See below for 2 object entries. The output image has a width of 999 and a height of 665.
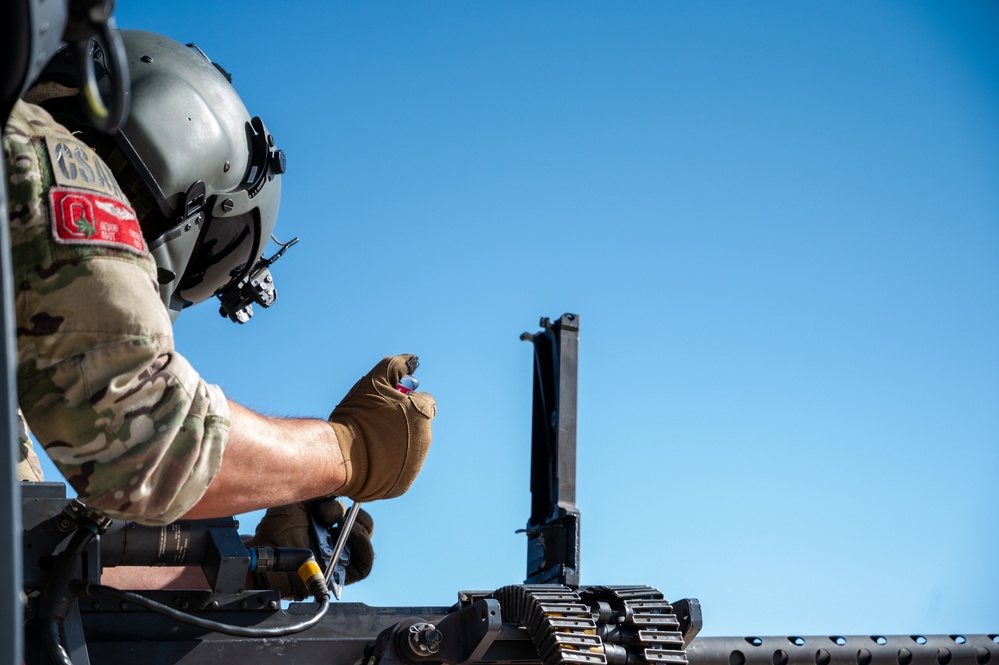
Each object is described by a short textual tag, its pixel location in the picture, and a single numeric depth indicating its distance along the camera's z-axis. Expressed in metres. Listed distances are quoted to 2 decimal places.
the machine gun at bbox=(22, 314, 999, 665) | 3.27
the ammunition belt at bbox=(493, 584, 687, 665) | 3.57
